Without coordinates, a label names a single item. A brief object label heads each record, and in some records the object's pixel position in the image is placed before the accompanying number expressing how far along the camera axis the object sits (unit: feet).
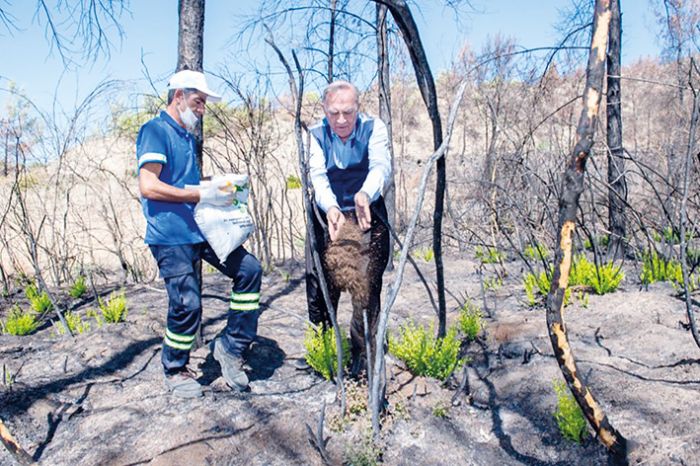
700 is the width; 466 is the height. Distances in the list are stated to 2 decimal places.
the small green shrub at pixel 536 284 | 13.52
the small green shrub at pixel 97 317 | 13.41
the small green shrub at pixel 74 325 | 13.20
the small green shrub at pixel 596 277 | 13.42
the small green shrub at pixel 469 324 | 11.52
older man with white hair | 8.32
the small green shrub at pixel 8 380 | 10.28
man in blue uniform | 8.84
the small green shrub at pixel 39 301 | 15.24
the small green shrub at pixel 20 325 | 13.84
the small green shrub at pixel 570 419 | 7.63
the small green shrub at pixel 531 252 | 17.04
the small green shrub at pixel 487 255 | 18.73
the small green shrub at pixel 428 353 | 9.64
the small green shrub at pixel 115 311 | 13.46
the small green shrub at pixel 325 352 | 9.70
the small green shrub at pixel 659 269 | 13.93
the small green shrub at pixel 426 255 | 21.25
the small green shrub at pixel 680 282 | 13.00
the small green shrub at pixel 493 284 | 15.87
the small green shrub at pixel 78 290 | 17.47
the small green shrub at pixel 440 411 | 9.06
